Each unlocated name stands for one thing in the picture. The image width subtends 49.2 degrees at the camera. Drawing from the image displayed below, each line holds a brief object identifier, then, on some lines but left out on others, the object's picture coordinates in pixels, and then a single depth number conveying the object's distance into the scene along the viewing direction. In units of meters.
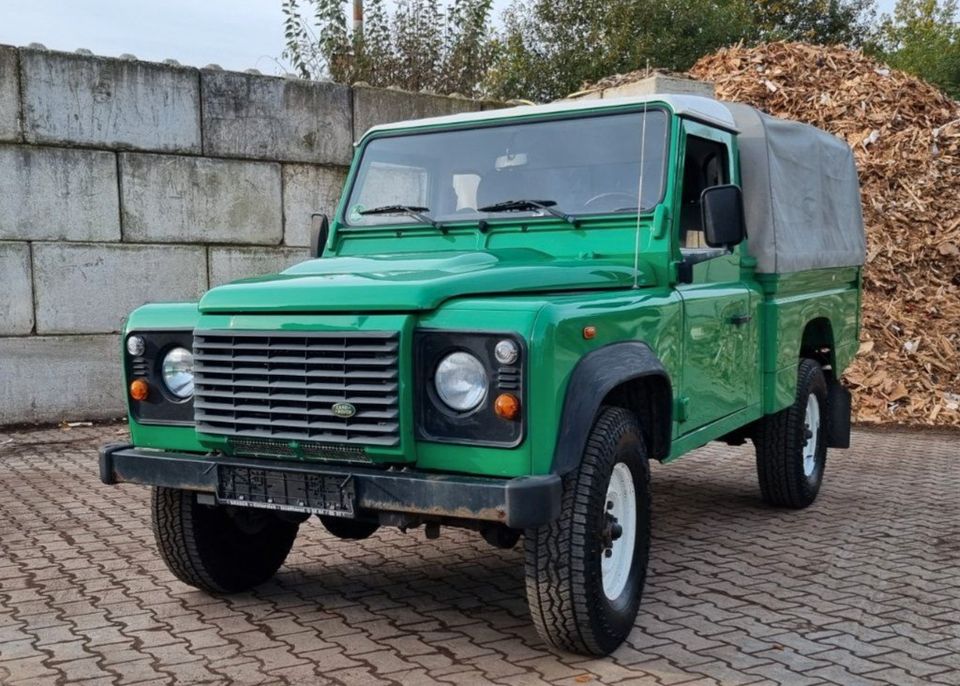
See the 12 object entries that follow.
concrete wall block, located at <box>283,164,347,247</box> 10.35
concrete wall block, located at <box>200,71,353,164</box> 9.85
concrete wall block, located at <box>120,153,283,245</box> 9.46
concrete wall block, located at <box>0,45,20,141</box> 8.77
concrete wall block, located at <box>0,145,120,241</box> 8.86
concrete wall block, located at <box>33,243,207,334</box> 9.07
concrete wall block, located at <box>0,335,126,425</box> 8.95
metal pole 13.38
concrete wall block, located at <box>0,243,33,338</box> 8.86
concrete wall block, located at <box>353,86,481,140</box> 10.73
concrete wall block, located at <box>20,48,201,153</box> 8.93
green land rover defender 3.62
